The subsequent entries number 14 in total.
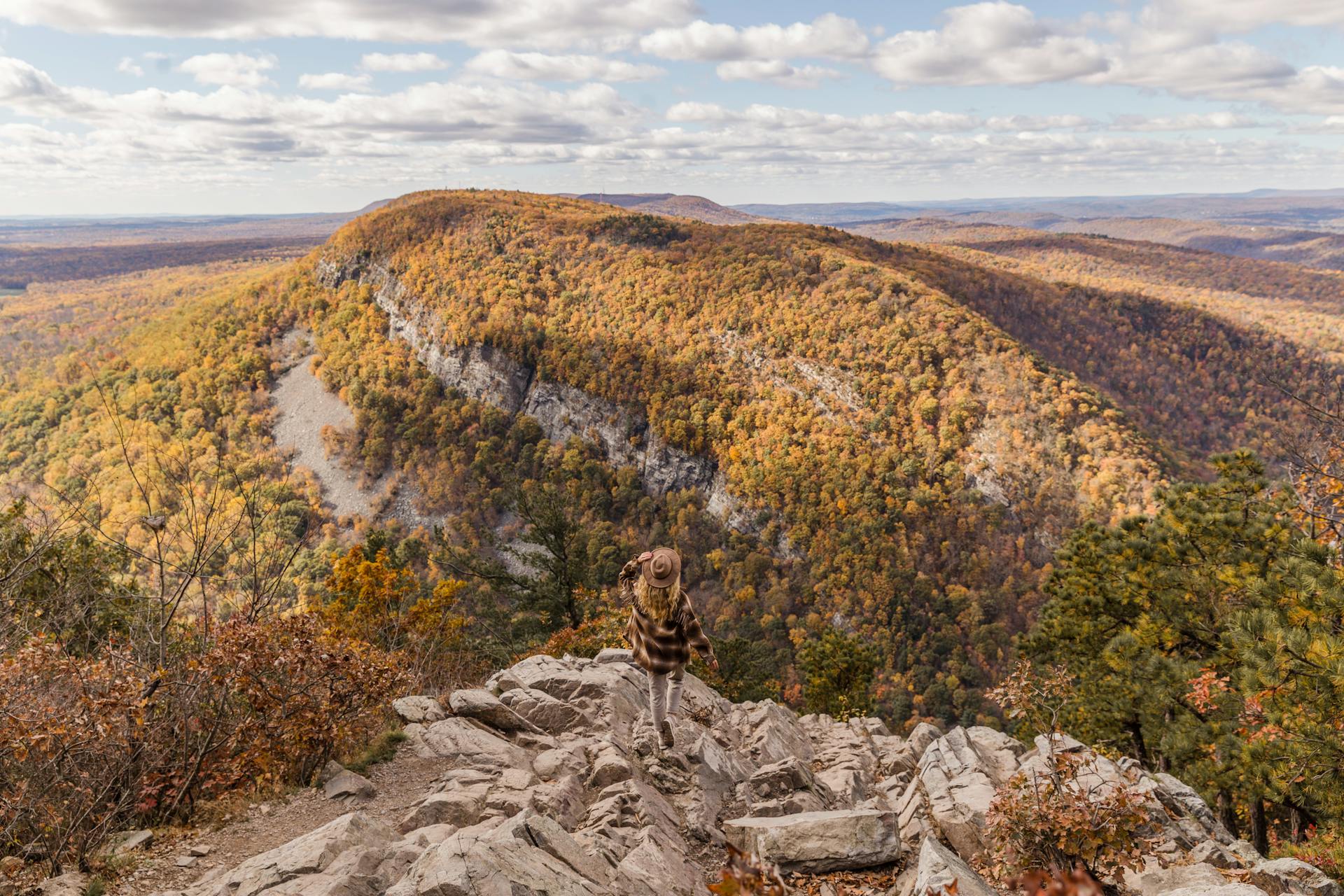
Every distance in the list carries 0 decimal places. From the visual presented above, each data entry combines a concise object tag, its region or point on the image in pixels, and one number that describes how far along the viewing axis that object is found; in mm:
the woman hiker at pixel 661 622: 8234
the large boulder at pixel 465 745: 8930
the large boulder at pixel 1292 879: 6434
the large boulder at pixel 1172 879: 6406
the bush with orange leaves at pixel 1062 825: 6043
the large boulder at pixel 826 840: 6680
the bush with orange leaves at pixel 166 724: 6145
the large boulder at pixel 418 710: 10070
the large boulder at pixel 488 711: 10102
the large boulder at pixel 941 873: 5367
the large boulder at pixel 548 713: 10297
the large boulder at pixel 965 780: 7727
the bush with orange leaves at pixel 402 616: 14617
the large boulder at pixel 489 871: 4734
